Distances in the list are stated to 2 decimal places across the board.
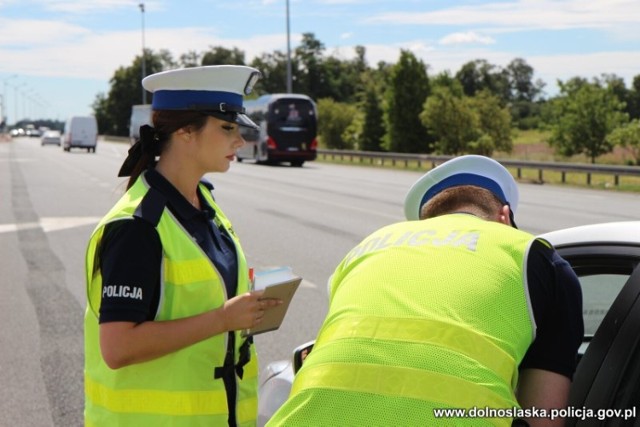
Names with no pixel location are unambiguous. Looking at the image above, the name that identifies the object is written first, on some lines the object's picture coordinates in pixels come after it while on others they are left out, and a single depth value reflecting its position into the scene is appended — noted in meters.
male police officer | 2.12
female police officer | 2.79
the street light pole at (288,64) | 52.12
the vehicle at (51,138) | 94.38
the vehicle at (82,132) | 69.56
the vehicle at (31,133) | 165.12
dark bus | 42.81
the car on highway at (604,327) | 2.44
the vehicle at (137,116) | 67.46
